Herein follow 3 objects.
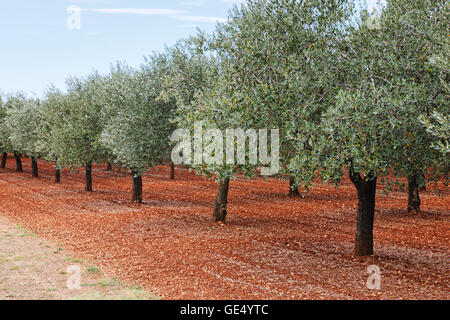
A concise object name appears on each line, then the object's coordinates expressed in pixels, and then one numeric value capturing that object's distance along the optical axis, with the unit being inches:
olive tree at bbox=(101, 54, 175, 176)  952.9
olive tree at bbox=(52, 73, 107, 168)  1304.1
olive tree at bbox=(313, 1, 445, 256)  439.5
